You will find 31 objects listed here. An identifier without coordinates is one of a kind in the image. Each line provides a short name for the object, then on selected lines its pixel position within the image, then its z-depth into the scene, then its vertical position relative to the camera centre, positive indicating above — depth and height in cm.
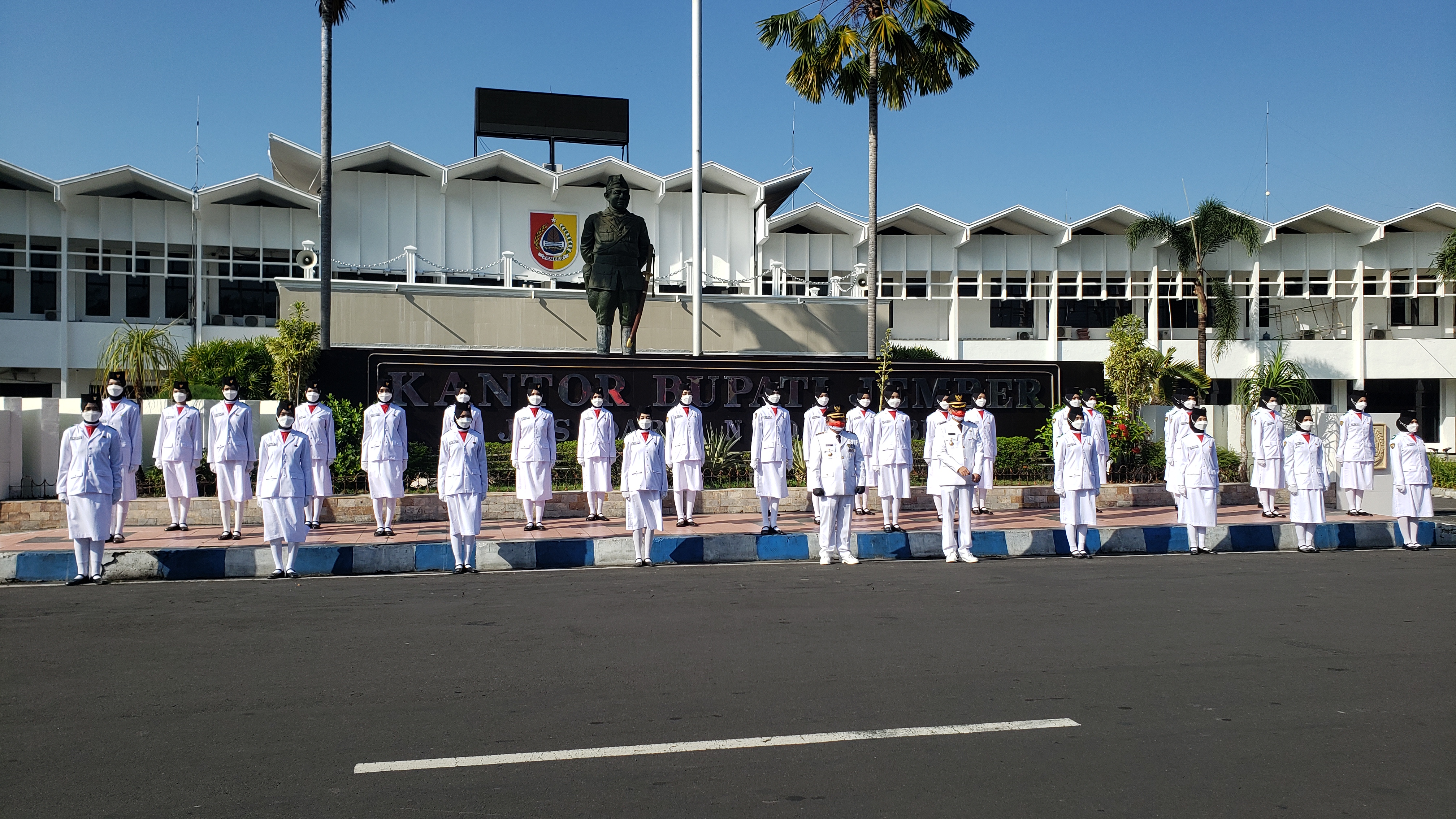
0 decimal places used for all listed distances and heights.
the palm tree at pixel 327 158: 1828 +477
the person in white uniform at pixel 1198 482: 1193 -74
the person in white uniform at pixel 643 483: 1107 -66
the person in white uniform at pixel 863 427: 1423 -9
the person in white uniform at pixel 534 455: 1317 -40
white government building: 2458 +445
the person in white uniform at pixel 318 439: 1309 -18
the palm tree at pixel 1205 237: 2945 +524
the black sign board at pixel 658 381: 1622 +69
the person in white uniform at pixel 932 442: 1188 -27
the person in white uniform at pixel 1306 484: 1250 -82
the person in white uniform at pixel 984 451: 1480 -46
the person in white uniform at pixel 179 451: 1266 -31
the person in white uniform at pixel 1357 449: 1504 -47
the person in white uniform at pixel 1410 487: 1299 -90
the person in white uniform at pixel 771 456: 1282 -45
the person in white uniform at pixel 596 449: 1383 -35
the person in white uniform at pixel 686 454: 1371 -42
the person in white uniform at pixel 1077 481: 1170 -70
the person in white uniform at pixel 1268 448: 1463 -44
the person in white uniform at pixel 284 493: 1011 -67
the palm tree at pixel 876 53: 1950 +706
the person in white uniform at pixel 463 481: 1056 -60
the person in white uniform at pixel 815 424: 1280 -4
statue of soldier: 1859 +291
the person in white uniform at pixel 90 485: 980 -56
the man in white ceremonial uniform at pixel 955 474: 1138 -60
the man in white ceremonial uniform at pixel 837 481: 1095 -64
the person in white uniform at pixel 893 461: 1366 -54
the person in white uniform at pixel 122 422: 1206 +6
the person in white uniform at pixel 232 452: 1238 -32
